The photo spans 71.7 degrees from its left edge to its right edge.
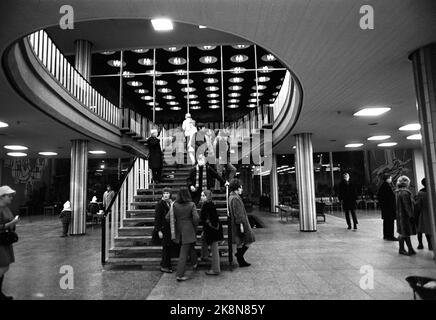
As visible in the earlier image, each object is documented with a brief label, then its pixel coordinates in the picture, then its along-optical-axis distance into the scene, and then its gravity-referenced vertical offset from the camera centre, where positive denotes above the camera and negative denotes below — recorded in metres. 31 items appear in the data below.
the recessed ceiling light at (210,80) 17.92 +6.33
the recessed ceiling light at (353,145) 16.91 +2.18
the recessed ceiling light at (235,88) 20.83 +6.83
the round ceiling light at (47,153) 17.17 +2.22
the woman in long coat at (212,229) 6.02 -0.84
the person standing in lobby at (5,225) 4.48 -0.50
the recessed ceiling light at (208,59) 14.29 +6.07
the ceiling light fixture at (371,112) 9.08 +2.18
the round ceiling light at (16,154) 17.23 +2.21
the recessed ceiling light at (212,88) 20.67 +6.78
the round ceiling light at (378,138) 14.48 +2.19
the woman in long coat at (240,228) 6.45 -0.89
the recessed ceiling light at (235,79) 16.95 +6.00
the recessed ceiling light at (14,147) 14.77 +2.24
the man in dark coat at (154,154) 9.63 +1.08
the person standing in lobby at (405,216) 7.18 -0.81
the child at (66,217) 11.83 -1.03
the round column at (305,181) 11.95 +0.14
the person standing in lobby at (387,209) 9.43 -0.84
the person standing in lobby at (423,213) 7.36 -0.77
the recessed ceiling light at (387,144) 17.04 +2.20
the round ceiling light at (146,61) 15.81 +6.68
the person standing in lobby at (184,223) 5.77 -0.70
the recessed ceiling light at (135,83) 17.72 +6.23
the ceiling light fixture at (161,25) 8.26 +4.68
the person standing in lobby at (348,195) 11.76 -0.45
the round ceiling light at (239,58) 14.44 +6.15
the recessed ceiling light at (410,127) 11.84 +2.20
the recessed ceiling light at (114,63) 16.14 +6.80
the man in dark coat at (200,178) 8.27 +0.26
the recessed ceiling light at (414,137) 14.41 +2.21
